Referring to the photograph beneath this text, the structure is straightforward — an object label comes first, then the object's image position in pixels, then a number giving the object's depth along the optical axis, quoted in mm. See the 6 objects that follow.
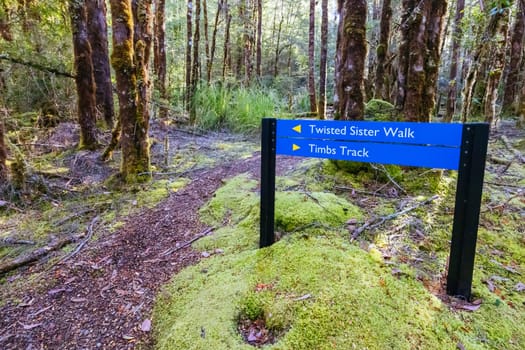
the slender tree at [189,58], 9887
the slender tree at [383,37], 8531
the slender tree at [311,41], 10023
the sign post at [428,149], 1846
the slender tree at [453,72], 8122
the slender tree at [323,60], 9547
